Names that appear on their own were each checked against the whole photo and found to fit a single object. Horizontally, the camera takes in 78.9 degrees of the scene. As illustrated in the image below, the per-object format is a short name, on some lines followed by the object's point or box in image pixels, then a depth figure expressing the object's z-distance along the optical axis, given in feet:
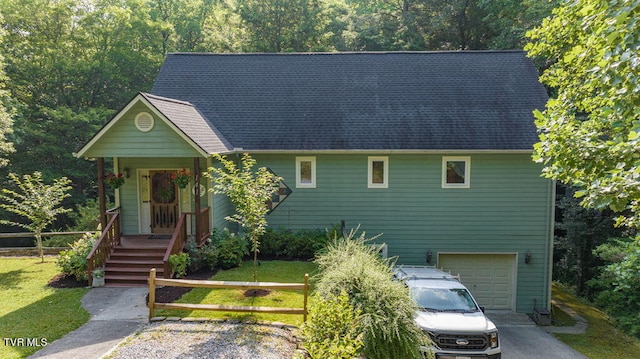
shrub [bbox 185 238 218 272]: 37.45
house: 43.55
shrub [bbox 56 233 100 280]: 35.63
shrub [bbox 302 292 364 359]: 20.04
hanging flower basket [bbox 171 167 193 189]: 38.27
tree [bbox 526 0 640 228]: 14.78
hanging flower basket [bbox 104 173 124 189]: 38.99
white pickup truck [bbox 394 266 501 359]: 25.48
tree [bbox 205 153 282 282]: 28.14
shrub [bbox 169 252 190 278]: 34.88
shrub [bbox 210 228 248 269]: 39.01
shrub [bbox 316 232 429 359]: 21.62
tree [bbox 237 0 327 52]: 88.38
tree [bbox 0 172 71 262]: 41.86
